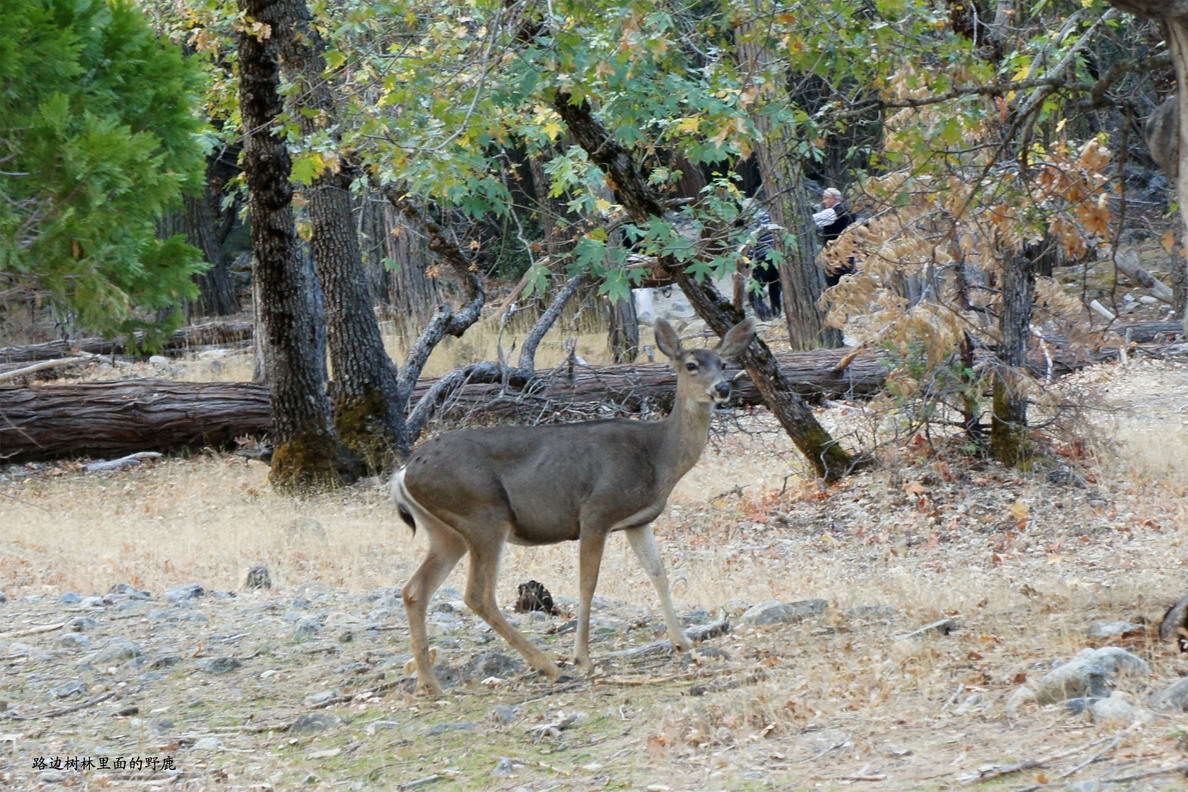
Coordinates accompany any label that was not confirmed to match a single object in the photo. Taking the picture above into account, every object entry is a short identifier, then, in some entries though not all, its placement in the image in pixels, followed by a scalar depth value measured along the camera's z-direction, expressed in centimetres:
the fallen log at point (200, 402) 3491
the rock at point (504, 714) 1309
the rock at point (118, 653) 1574
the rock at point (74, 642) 1647
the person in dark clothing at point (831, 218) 4475
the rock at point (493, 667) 1480
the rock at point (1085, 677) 1103
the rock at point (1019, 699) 1107
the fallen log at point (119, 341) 4666
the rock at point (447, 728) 1288
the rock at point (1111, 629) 1332
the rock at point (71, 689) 1458
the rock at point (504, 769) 1157
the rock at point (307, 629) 1681
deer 1452
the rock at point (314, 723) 1324
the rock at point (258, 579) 2070
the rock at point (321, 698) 1411
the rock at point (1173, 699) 1040
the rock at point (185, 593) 1908
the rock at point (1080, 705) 1066
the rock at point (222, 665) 1546
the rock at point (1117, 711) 1022
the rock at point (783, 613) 1599
